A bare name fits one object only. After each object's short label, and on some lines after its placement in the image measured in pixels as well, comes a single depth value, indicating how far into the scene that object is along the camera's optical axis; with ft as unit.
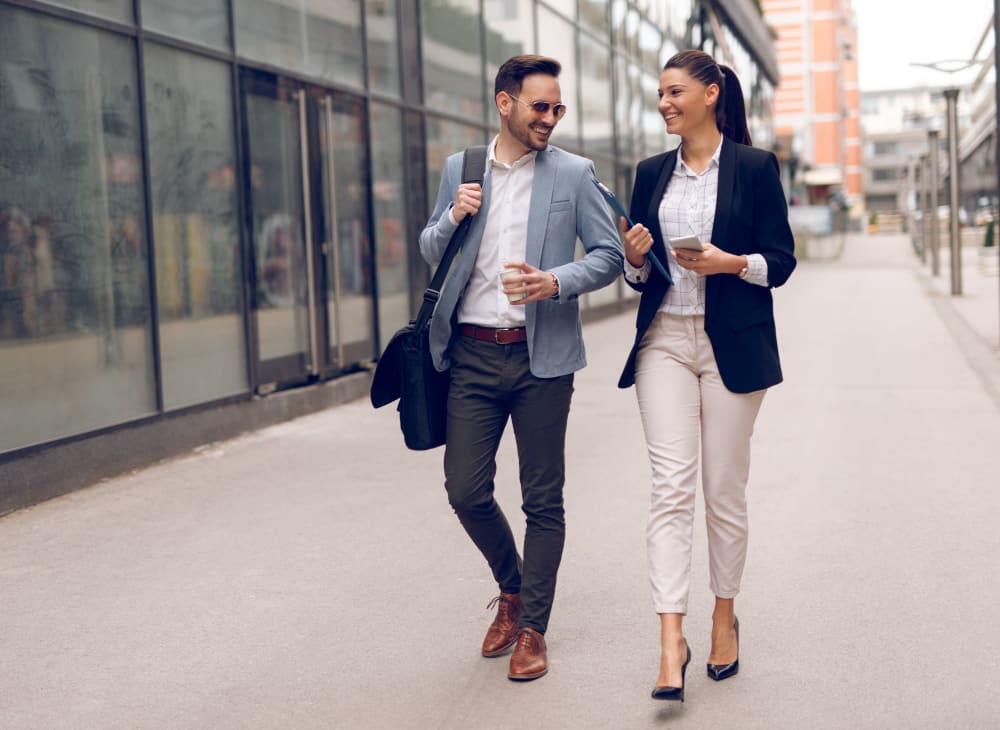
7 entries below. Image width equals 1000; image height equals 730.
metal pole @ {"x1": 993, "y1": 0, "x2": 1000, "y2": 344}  43.10
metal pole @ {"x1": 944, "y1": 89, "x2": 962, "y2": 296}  71.10
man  13.89
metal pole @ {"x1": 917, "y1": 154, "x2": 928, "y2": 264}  124.92
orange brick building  318.45
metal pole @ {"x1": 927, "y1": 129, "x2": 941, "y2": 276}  100.78
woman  13.30
